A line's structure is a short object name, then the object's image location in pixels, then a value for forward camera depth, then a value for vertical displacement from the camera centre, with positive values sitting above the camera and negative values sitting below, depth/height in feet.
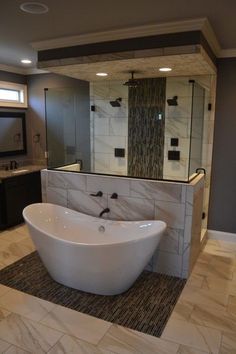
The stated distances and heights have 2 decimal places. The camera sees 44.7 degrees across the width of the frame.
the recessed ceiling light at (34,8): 7.45 +3.26
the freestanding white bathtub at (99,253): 8.14 -3.63
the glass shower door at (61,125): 14.14 +0.33
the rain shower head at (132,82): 12.76 +2.21
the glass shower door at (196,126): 11.66 +0.30
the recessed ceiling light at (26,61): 14.28 +3.49
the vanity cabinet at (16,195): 14.02 -3.31
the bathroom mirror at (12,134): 16.08 -0.20
